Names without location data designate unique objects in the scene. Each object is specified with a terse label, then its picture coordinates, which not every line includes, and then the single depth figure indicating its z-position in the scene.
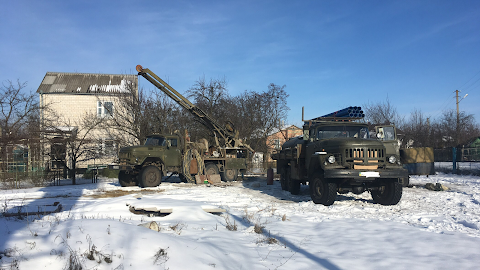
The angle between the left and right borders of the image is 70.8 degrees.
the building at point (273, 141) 30.70
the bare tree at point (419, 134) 31.95
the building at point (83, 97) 24.27
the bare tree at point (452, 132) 34.50
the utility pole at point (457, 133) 34.47
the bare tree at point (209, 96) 28.48
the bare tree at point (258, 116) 29.55
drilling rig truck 14.20
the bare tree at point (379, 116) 31.39
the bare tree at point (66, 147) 16.21
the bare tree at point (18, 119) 18.60
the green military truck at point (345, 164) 8.12
